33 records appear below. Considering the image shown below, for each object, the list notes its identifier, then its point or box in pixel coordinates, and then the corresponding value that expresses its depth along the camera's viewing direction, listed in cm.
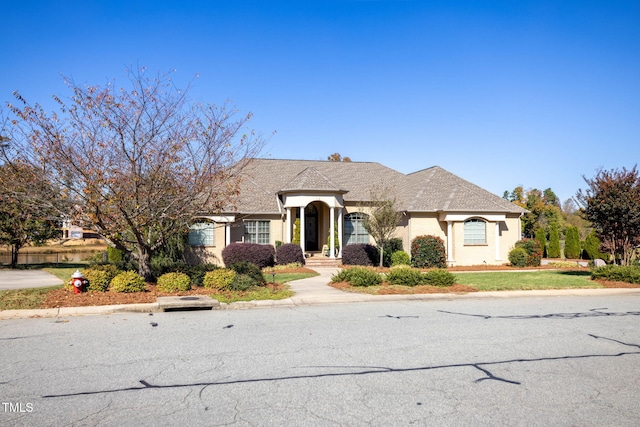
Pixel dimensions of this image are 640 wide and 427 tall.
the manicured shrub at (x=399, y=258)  2448
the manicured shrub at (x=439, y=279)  1590
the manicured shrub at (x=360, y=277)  1582
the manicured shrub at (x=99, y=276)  1325
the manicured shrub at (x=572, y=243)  3419
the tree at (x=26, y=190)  1318
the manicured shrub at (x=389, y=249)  2548
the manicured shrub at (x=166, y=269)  1564
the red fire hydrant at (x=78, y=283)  1293
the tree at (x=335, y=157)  5297
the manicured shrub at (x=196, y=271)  1475
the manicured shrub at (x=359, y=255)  2497
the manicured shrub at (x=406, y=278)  1589
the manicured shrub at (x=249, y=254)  2345
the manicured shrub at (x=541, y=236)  3475
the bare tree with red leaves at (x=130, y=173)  1306
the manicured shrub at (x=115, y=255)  2478
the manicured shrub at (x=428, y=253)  2497
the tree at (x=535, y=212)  4641
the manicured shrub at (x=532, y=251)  2600
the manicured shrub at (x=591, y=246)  3269
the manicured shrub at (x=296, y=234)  2622
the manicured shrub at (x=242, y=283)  1412
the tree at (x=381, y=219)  2262
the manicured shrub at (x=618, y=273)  1709
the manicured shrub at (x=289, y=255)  2453
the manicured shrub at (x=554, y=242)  3469
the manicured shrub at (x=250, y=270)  1527
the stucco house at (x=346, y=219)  2584
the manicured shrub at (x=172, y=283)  1374
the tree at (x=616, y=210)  1784
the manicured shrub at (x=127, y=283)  1310
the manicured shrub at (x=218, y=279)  1431
